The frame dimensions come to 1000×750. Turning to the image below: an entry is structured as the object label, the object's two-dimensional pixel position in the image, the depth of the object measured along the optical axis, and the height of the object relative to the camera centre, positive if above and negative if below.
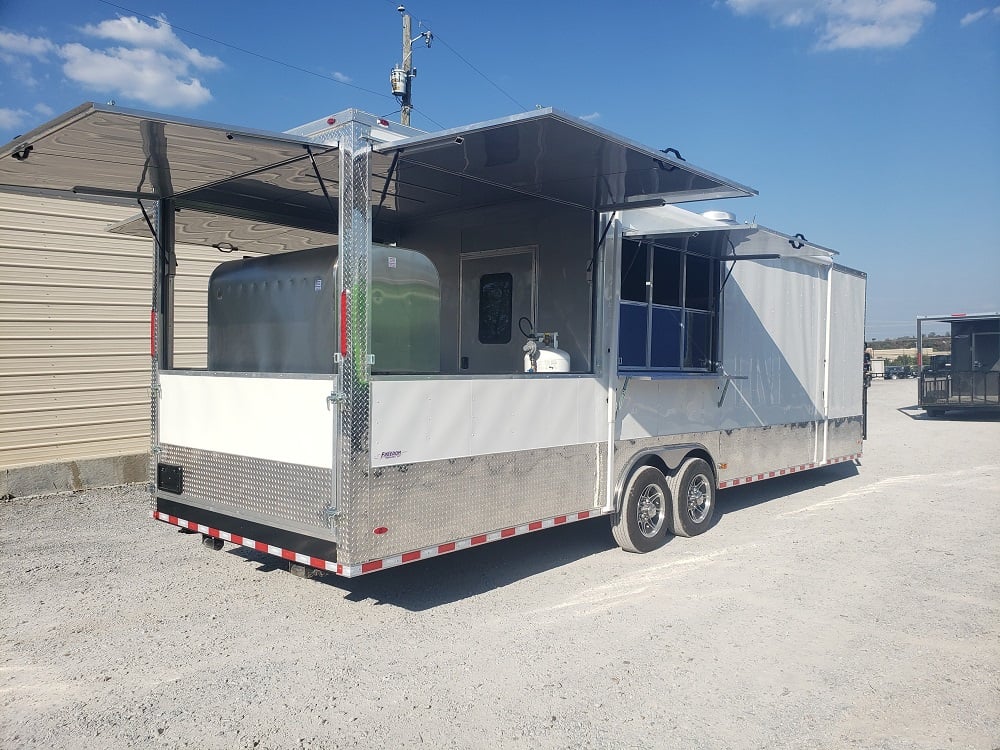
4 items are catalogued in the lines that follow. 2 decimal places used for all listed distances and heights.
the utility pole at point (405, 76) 17.51 +6.30
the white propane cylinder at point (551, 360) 6.16 -0.02
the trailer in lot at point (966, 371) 20.06 -0.16
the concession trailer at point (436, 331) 4.51 +0.20
